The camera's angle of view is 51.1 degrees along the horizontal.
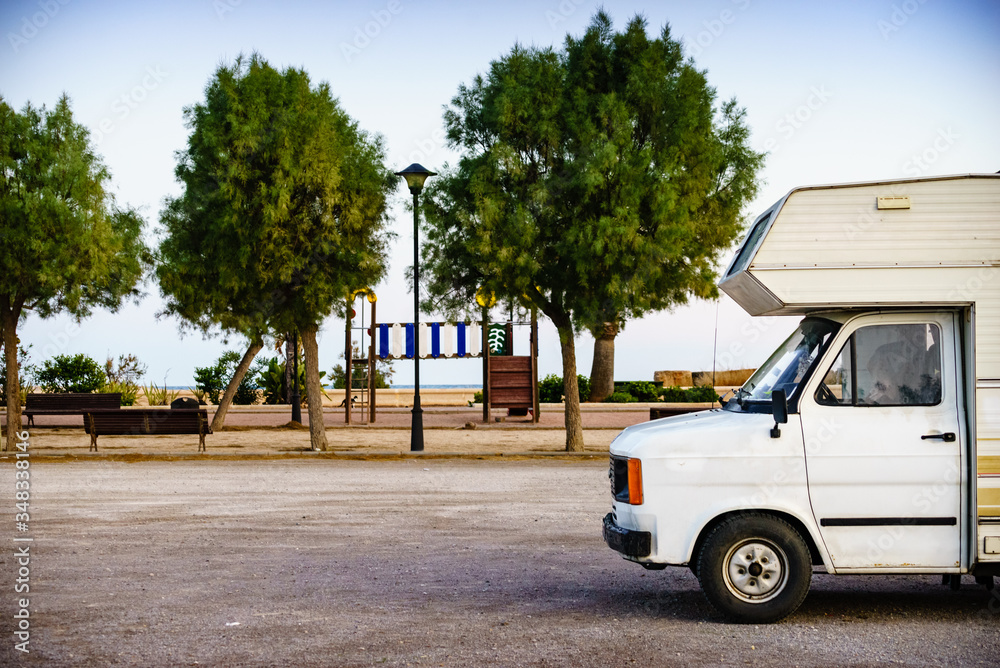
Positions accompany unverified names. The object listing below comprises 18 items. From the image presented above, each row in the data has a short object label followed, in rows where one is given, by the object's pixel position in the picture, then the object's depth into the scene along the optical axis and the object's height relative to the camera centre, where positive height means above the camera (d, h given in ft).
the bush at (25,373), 107.45 +3.03
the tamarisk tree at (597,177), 62.64 +13.54
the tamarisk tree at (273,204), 65.41 +12.57
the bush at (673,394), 109.09 +0.17
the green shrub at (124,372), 116.78 +3.21
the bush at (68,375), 110.83 +2.78
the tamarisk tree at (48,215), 66.28 +11.93
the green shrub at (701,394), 106.64 +0.15
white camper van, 22.84 -1.06
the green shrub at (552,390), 112.06 +0.72
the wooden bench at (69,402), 93.04 -0.07
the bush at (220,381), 110.63 +2.00
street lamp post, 66.85 +7.32
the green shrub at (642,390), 112.16 +0.65
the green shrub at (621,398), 109.19 -0.20
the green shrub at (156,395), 112.49 +0.60
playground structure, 96.48 +4.02
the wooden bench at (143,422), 69.46 -1.45
